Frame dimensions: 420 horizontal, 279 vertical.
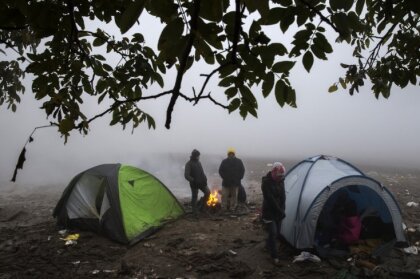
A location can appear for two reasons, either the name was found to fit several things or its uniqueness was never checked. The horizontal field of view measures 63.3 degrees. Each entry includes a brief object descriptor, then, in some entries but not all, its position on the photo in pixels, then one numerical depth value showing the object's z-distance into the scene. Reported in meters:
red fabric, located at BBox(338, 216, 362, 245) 6.07
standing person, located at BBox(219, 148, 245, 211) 8.81
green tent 6.74
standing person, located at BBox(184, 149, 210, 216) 8.70
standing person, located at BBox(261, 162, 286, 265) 5.73
